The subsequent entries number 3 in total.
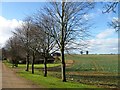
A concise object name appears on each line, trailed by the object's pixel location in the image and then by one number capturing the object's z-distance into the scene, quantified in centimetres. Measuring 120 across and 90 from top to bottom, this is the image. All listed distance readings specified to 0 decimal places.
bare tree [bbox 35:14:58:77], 1224
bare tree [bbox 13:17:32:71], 1869
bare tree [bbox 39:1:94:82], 1105
